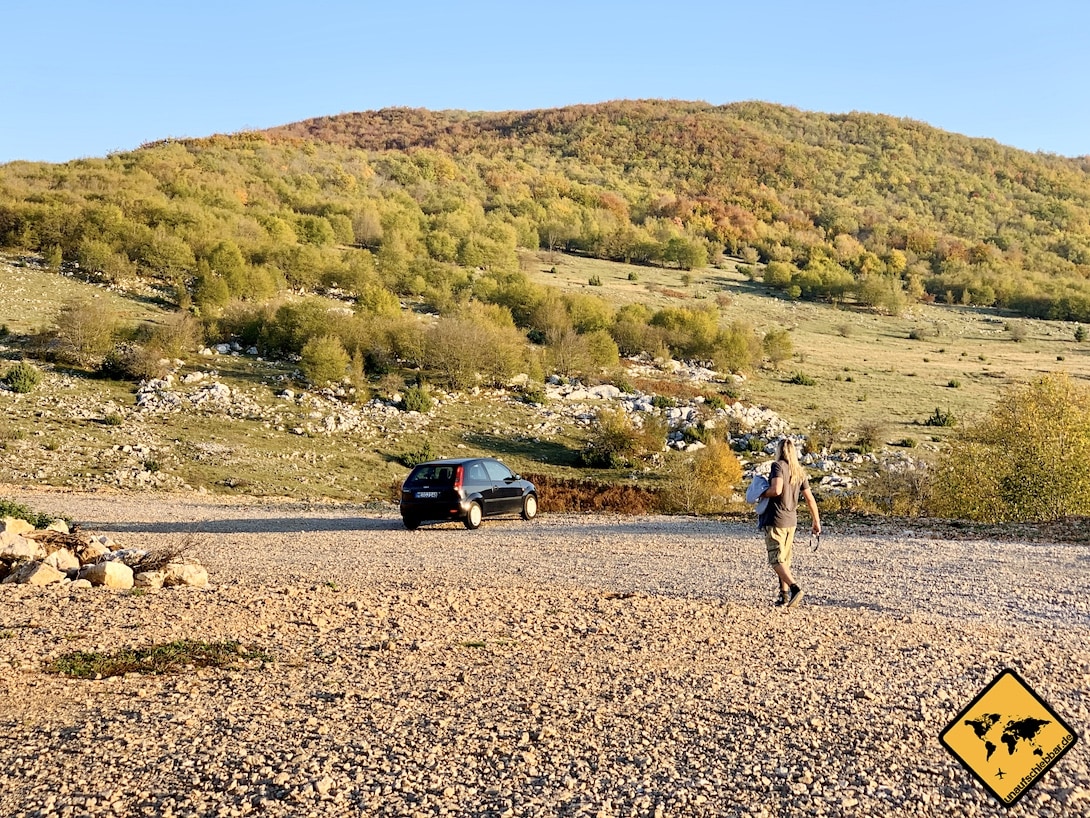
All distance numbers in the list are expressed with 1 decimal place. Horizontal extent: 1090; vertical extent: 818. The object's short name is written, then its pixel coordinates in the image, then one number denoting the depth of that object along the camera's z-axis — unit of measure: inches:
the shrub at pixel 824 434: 1425.9
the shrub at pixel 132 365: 1402.6
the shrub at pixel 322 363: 1493.6
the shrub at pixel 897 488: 1024.9
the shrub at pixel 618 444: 1318.9
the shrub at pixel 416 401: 1465.3
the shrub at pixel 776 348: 2158.0
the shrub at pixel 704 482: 959.0
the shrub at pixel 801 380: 1951.3
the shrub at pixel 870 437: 1440.7
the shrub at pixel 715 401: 1622.8
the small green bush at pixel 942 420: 1626.5
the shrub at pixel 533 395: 1599.4
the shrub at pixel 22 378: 1275.8
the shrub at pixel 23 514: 542.6
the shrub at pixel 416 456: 1240.2
